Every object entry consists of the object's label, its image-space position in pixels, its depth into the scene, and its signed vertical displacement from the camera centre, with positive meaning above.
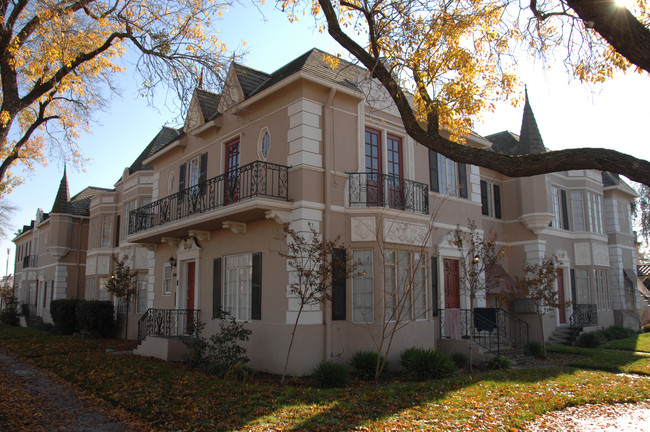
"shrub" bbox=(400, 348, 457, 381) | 11.12 -1.72
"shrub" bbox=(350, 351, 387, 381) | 11.34 -1.72
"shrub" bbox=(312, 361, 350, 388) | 10.36 -1.80
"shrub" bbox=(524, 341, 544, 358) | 15.18 -1.82
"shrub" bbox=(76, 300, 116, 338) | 21.33 -1.17
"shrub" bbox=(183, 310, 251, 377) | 11.45 -1.47
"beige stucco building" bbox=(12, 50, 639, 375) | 12.28 +2.05
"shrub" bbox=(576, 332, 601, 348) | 18.08 -1.86
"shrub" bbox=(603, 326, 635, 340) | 20.23 -1.82
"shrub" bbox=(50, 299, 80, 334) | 23.17 -1.18
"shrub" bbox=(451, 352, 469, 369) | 13.17 -1.88
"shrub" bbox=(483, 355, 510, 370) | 12.73 -1.90
